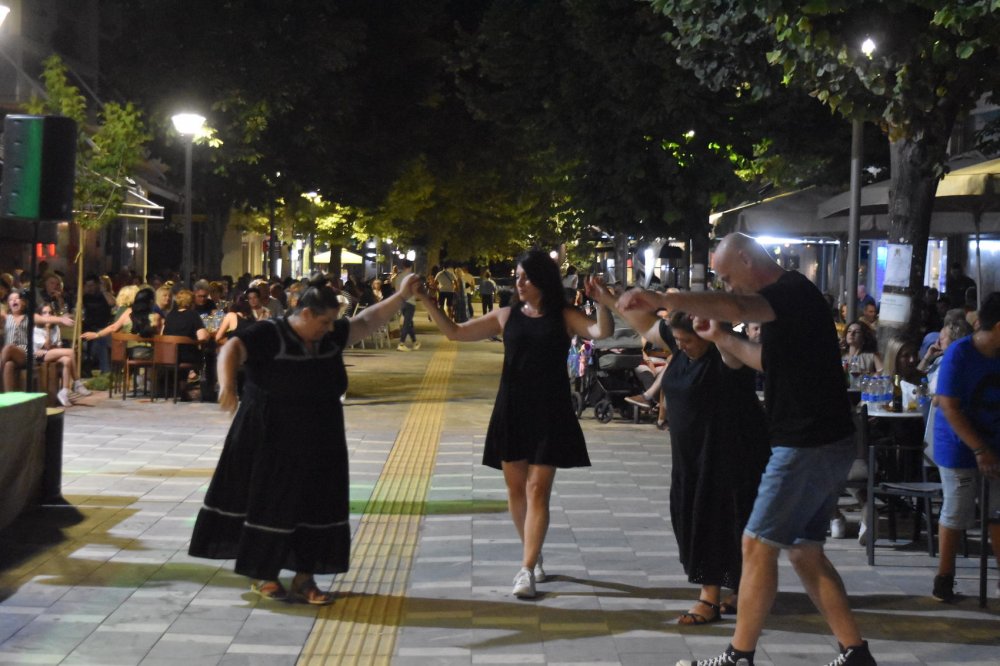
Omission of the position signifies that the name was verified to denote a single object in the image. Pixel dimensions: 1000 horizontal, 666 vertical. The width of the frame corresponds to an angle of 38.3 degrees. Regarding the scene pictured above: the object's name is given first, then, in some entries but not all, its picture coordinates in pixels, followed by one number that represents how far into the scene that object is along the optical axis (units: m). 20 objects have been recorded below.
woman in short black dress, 7.57
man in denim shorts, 5.69
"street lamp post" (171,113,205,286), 22.31
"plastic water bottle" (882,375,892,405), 9.80
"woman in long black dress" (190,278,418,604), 7.20
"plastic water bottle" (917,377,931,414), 9.66
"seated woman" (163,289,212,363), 17.83
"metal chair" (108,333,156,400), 17.83
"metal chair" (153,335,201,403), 17.64
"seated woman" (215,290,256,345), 17.48
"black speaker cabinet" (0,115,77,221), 10.02
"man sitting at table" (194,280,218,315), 18.89
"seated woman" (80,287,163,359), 17.91
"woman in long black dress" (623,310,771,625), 7.05
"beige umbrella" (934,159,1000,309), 12.09
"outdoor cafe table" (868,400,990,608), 7.49
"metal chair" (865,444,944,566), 8.45
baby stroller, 16.61
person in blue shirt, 7.39
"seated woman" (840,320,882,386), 11.58
